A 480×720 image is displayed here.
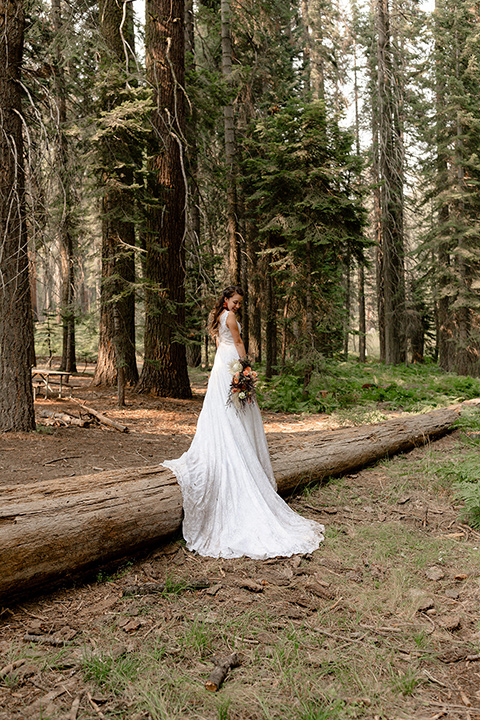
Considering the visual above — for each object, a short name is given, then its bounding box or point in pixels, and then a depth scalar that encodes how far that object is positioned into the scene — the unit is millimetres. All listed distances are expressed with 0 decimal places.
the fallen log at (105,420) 8141
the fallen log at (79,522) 3238
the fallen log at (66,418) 8461
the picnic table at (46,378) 10773
